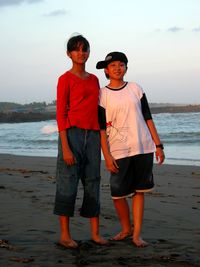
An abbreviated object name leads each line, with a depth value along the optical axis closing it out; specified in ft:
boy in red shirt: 13.02
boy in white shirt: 13.42
